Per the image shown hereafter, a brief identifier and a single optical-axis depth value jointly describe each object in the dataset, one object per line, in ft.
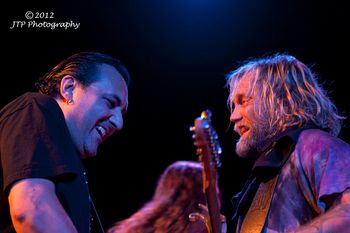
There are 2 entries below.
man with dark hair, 5.98
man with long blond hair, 8.52
